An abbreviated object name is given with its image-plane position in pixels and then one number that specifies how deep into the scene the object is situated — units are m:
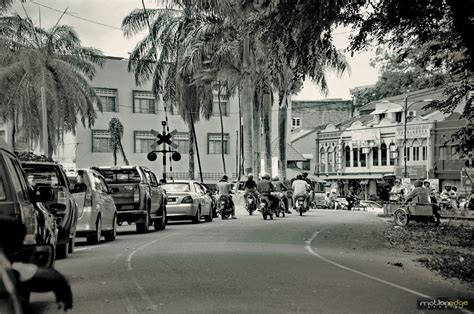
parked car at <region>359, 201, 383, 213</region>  60.50
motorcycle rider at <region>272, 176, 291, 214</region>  34.50
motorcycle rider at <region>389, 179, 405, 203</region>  32.78
